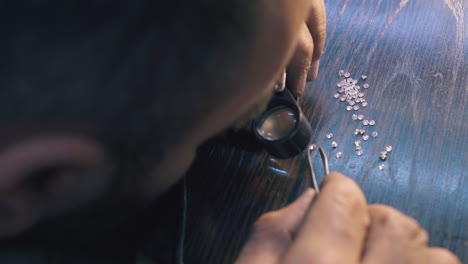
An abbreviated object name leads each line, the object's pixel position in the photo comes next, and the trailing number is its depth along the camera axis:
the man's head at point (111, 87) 0.25
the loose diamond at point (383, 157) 0.38
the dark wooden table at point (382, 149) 0.37
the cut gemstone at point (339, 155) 0.38
